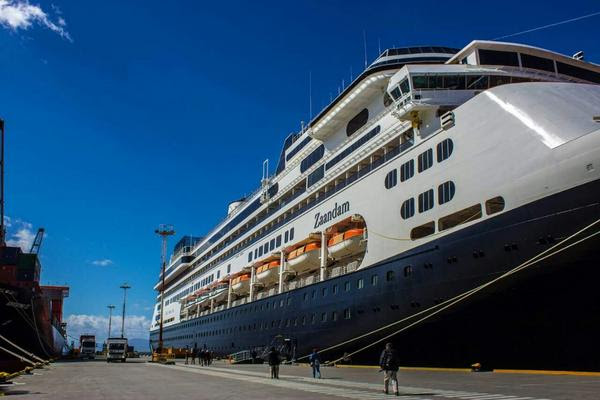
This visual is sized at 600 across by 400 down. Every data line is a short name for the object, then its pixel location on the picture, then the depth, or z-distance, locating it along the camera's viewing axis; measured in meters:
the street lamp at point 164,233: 56.50
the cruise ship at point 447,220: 15.40
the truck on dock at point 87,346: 62.31
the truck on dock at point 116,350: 46.84
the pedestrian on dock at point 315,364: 19.06
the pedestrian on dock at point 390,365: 13.30
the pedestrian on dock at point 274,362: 19.81
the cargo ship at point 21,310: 35.12
